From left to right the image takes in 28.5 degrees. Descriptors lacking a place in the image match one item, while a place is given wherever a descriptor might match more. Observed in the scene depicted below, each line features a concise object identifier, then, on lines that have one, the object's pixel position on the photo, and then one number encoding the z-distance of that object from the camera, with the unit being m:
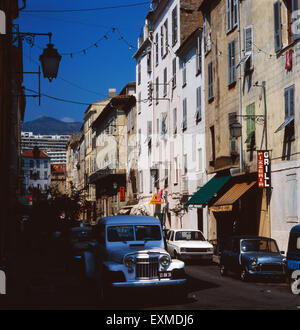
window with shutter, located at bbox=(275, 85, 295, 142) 23.22
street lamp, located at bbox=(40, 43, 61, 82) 13.59
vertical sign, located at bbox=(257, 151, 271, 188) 25.23
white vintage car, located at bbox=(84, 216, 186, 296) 13.43
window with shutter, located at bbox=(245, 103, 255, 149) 27.69
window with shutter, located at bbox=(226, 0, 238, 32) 30.00
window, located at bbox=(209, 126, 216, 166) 34.06
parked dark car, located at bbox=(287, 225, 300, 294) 15.37
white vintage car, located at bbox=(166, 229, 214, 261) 25.33
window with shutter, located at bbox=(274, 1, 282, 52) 24.30
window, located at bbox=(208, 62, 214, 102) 33.97
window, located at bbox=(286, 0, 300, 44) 22.80
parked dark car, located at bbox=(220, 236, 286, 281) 18.00
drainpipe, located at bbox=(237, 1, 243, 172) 29.07
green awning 30.67
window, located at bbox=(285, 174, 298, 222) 23.28
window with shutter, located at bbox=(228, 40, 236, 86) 30.18
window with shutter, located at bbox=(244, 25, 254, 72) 27.78
